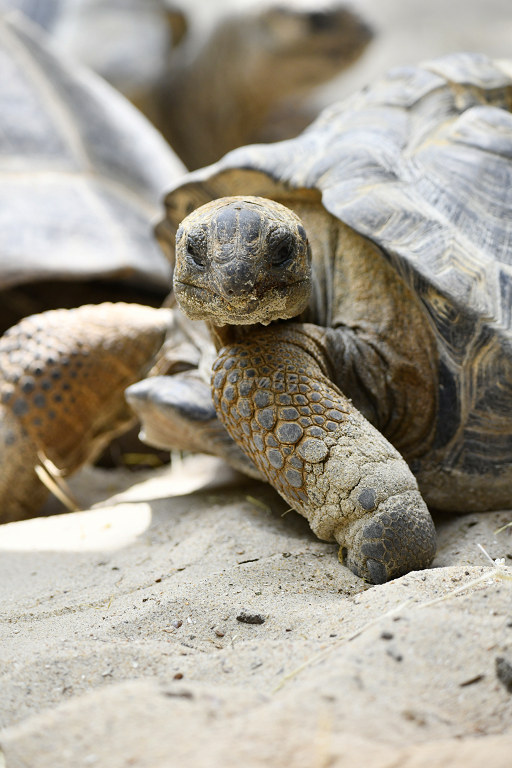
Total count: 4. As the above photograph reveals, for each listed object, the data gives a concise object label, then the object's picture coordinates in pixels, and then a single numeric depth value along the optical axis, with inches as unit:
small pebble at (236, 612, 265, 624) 130.1
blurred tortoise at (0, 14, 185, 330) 153.0
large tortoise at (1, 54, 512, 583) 133.0
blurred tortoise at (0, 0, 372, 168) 300.5
